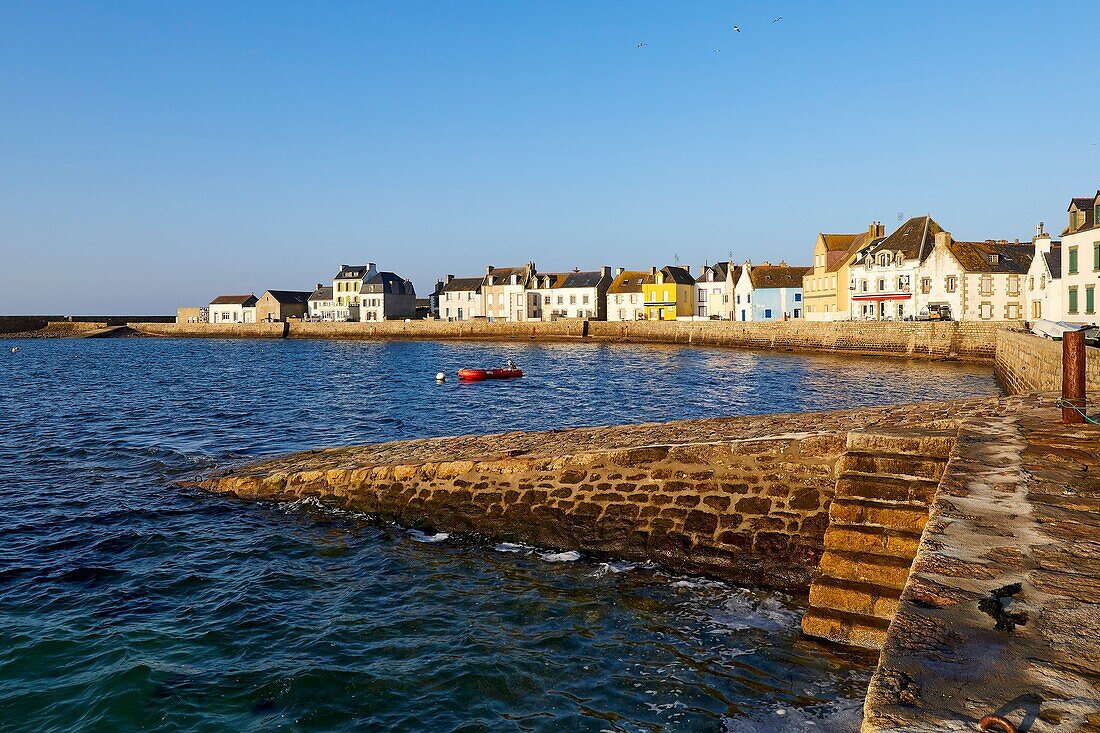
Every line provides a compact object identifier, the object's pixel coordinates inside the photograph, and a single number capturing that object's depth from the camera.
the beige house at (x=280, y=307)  142.12
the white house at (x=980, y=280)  68.00
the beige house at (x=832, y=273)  84.25
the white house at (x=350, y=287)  134.62
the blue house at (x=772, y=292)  99.69
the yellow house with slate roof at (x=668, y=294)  109.62
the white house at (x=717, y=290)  107.75
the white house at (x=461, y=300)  129.75
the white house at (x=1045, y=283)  47.88
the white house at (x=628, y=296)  113.75
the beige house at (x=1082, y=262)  39.72
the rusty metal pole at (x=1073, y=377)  9.85
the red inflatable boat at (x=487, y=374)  47.59
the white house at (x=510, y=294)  124.12
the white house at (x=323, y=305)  138.25
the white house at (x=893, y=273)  73.94
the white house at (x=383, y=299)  131.38
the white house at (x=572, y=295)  118.88
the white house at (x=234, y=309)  147.75
